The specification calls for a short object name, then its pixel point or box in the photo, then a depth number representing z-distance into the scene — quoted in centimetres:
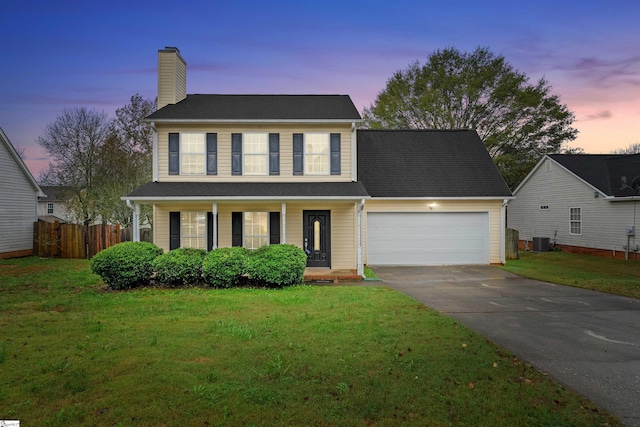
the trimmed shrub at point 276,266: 1105
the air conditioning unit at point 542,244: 2248
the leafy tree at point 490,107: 3041
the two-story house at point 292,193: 1430
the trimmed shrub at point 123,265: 1084
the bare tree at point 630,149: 5122
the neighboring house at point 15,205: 1880
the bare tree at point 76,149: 2634
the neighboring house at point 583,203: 1883
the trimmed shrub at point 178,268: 1128
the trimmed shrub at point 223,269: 1110
